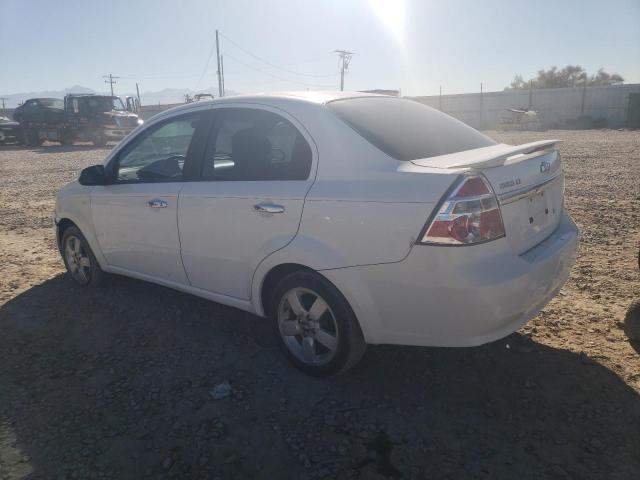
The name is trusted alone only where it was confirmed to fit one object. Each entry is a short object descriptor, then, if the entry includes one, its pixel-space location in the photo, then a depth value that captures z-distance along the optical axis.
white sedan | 2.46
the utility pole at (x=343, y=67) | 62.09
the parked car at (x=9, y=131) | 25.51
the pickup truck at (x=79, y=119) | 23.17
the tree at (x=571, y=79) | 58.94
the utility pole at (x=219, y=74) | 49.38
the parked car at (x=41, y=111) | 24.00
